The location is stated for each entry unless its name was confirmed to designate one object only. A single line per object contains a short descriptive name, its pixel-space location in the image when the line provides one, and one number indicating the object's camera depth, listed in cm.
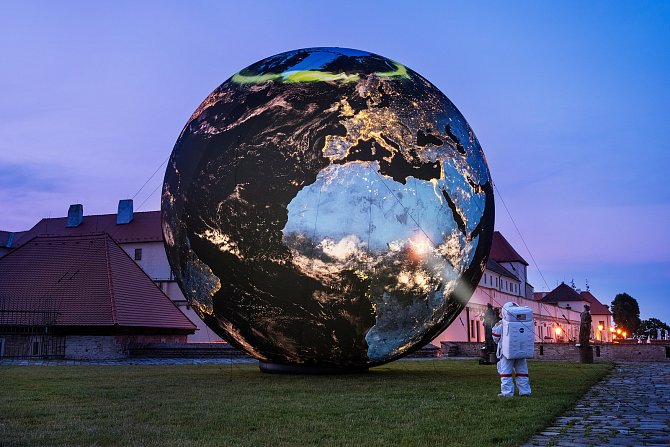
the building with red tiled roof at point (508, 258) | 6694
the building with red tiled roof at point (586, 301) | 8900
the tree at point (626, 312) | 10762
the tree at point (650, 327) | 11631
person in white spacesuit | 939
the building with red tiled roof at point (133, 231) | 4850
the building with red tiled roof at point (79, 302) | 2245
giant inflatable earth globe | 1020
